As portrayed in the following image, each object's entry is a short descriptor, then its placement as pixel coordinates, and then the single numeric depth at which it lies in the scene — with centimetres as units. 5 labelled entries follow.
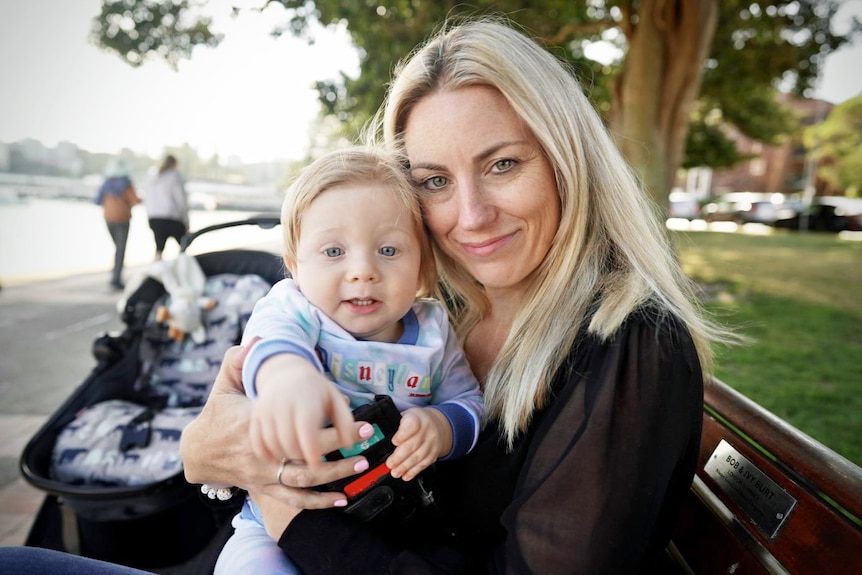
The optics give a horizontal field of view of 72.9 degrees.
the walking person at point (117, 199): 899
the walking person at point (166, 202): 828
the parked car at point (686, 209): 3241
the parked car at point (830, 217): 2581
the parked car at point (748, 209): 2950
